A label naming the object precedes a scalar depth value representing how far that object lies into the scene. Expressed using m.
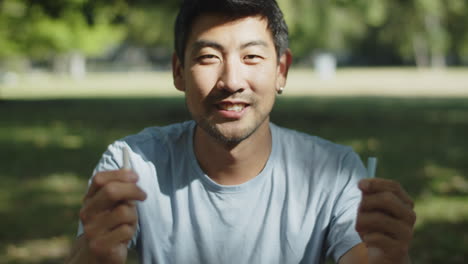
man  2.12
